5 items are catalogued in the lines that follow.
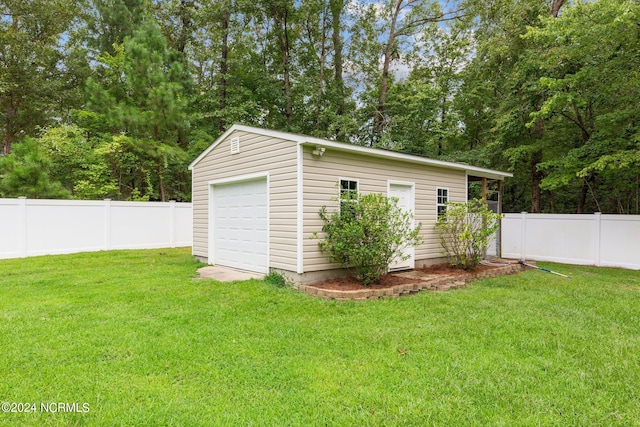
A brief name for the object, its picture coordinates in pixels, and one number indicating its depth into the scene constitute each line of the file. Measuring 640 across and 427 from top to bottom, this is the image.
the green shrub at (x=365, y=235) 5.91
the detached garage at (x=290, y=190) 6.12
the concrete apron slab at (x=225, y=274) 6.87
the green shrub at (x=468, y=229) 7.44
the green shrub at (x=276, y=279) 6.29
